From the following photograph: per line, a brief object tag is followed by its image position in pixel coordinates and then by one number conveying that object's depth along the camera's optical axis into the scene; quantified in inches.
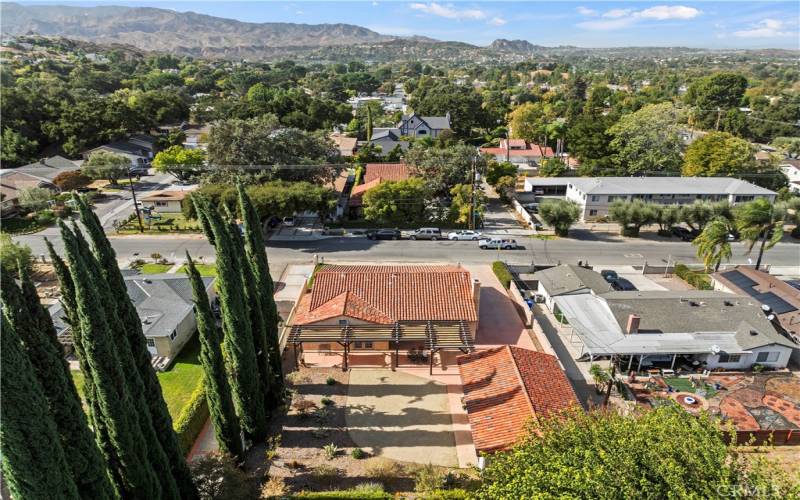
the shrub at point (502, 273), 1630.2
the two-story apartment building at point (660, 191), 2282.2
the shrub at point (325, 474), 837.2
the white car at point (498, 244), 2003.0
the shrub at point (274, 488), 776.9
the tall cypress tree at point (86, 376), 570.6
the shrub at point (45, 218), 2199.8
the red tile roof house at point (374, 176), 2417.4
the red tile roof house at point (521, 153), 3516.2
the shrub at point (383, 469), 842.2
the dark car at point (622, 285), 1589.2
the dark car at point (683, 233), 2144.4
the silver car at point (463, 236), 2103.8
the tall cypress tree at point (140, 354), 634.8
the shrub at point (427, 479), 783.7
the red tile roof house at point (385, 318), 1194.6
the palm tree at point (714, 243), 1552.7
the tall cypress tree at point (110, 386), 555.5
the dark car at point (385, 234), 2123.5
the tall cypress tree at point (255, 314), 891.0
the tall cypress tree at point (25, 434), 419.2
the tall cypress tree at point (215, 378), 748.0
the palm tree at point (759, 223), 1582.2
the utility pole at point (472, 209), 2206.0
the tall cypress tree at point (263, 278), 945.5
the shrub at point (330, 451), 895.7
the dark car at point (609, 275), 1651.1
